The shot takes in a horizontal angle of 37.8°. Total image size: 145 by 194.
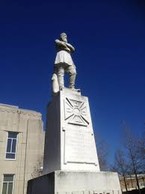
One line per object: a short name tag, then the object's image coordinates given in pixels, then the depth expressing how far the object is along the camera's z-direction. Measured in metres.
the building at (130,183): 29.95
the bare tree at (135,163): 22.09
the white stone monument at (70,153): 5.07
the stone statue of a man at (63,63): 7.70
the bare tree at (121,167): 24.20
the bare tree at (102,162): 22.97
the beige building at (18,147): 23.66
